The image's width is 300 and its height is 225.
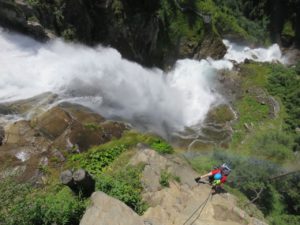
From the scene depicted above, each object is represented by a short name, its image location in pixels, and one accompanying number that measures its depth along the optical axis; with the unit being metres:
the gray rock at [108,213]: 4.81
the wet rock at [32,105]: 8.82
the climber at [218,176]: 6.14
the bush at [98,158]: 6.68
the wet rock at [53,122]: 8.08
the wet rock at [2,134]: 7.59
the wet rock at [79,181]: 5.23
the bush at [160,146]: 7.25
